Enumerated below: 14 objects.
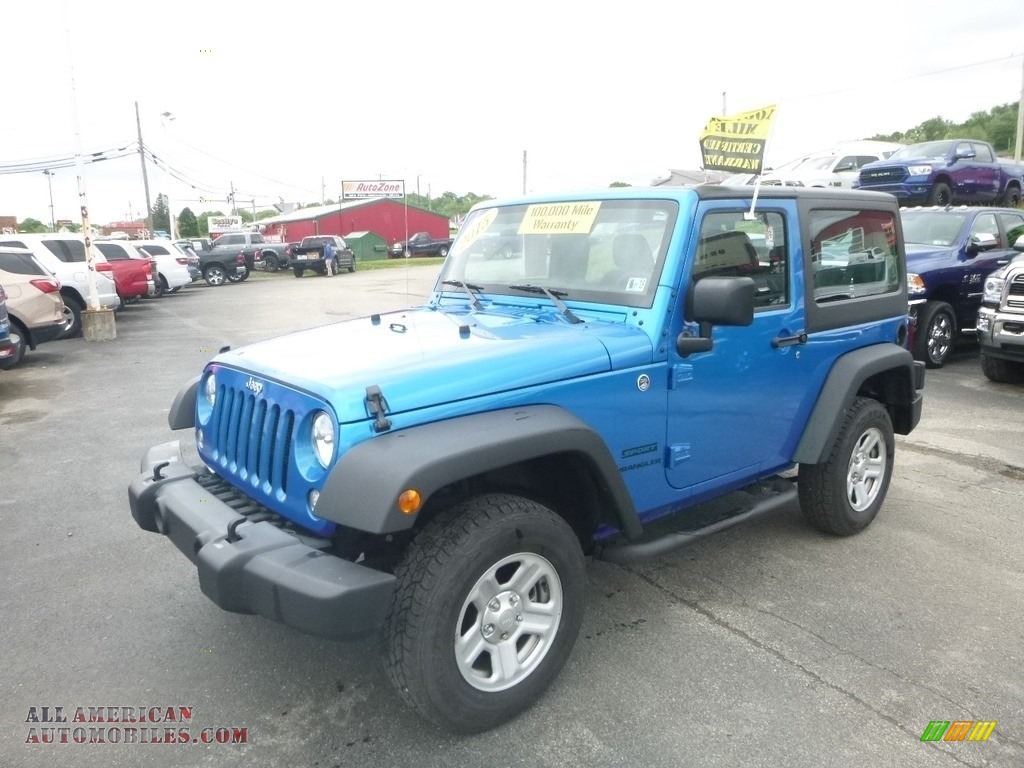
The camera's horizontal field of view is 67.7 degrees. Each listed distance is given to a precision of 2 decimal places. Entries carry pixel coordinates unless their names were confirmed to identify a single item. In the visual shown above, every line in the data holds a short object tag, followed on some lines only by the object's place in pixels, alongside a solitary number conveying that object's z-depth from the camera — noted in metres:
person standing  30.80
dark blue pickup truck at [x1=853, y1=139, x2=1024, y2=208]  14.21
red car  17.77
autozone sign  53.66
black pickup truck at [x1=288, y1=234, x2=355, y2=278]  30.89
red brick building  51.53
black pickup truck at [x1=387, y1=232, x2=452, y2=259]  39.44
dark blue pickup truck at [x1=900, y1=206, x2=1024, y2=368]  9.38
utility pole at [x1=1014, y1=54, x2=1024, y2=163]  28.80
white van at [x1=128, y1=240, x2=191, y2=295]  21.61
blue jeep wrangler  2.51
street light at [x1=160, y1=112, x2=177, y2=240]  41.17
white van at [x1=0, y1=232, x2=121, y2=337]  13.45
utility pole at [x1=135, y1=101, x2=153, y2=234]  44.88
